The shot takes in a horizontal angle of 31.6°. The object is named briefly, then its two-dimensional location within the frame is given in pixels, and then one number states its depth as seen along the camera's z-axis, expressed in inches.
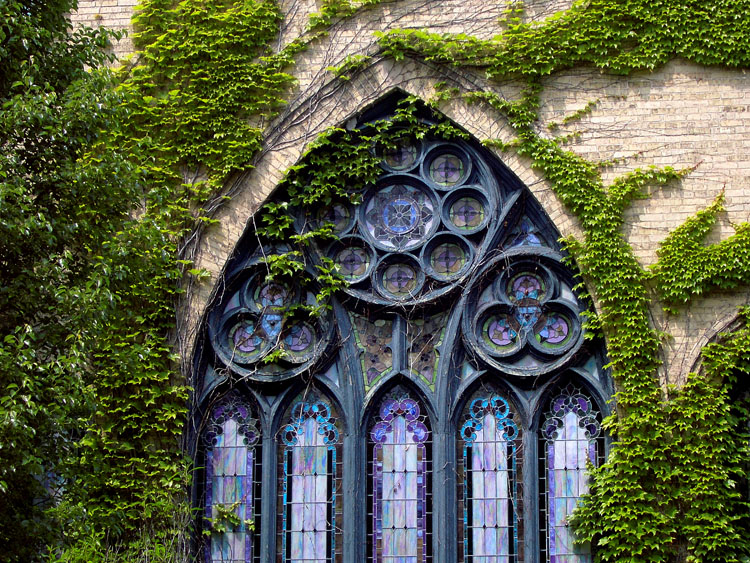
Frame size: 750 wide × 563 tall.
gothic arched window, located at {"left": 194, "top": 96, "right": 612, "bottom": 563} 529.0
